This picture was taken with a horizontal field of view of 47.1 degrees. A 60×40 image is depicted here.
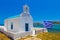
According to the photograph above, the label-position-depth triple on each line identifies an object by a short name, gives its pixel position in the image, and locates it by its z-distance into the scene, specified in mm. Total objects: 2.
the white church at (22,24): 11085
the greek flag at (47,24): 13561
